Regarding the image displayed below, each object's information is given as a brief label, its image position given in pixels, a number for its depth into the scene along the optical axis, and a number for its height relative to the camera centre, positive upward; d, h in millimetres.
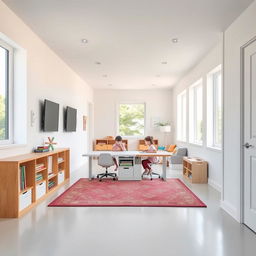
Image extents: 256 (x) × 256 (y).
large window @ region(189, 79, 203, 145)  6691 +404
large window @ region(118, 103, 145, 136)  10555 +248
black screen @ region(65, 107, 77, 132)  6254 +198
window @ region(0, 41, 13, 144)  3697 +534
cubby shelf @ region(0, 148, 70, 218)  3270 -900
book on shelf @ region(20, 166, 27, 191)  3566 -782
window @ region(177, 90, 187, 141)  8578 +374
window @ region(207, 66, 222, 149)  5441 +435
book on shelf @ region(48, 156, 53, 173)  4941 -773
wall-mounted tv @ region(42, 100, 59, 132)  4727 +212
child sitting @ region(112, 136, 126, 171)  6237 -513
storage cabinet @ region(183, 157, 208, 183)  5605 -1072
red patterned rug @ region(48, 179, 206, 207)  3977 -1291
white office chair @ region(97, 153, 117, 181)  5473 -777
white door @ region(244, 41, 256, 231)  3016 -116
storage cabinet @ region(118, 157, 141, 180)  5814 -1046
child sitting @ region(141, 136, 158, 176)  5880 -807
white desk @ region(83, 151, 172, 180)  5508 -644
